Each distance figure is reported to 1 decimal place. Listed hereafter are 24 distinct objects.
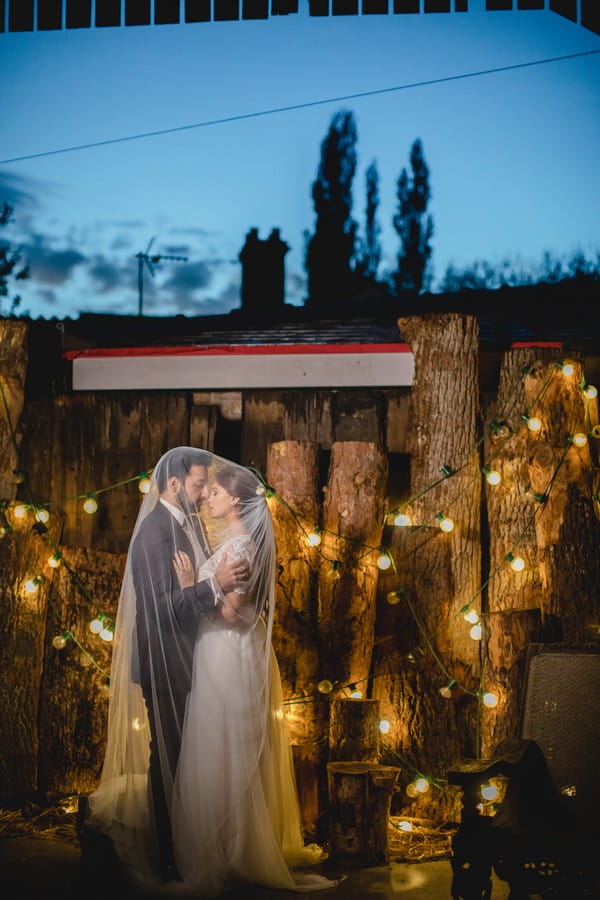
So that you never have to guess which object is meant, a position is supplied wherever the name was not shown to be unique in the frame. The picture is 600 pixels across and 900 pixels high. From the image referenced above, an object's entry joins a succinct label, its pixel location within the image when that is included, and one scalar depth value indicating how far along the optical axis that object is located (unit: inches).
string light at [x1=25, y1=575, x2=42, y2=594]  211.6
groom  162.6
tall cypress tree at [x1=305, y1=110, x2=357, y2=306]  965.8
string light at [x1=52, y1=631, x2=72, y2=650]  207.5
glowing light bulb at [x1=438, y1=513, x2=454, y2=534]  207.6
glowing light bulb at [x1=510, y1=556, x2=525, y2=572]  205.8
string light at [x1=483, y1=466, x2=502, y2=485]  210.8
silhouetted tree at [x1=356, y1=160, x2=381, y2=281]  1058.7
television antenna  462.9
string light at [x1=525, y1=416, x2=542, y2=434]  209.3
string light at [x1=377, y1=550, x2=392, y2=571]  202.1
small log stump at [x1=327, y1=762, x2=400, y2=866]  176.2
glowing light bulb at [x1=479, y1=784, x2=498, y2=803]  151.7
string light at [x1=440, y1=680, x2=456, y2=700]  198.8
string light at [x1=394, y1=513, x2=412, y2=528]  209.9
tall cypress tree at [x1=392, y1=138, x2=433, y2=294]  1064.8
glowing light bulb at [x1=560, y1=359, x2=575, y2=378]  211.0
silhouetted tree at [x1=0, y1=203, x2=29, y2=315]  617.9
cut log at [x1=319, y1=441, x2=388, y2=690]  202.1
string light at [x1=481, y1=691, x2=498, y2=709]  195.2
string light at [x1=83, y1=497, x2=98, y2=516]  222.6
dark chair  141.3
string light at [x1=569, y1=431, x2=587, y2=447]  207.9
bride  159.2
